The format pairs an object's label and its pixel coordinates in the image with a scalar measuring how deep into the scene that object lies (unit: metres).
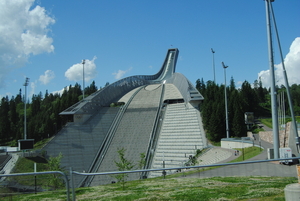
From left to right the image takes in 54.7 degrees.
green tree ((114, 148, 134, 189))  22.19
